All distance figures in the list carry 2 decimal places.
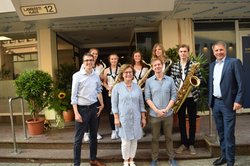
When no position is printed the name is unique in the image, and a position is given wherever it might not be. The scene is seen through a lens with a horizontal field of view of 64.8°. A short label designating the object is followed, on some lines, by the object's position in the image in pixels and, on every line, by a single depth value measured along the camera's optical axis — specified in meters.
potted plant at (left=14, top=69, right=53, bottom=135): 4.25
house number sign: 4.29
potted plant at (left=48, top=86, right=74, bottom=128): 4.61
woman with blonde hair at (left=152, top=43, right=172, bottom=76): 3.34
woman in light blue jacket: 2.93
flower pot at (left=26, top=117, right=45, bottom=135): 4.35
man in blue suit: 2.85
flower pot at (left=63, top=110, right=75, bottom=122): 5.19
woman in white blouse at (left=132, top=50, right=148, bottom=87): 3.52
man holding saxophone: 3.26
